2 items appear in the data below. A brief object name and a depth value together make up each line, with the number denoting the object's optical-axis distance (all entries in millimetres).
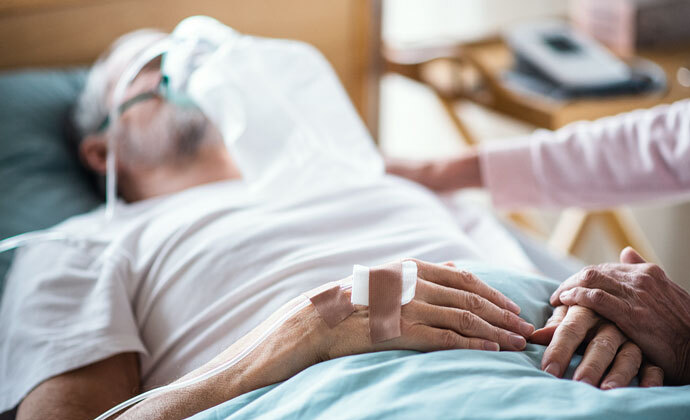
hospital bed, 590
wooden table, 1653
